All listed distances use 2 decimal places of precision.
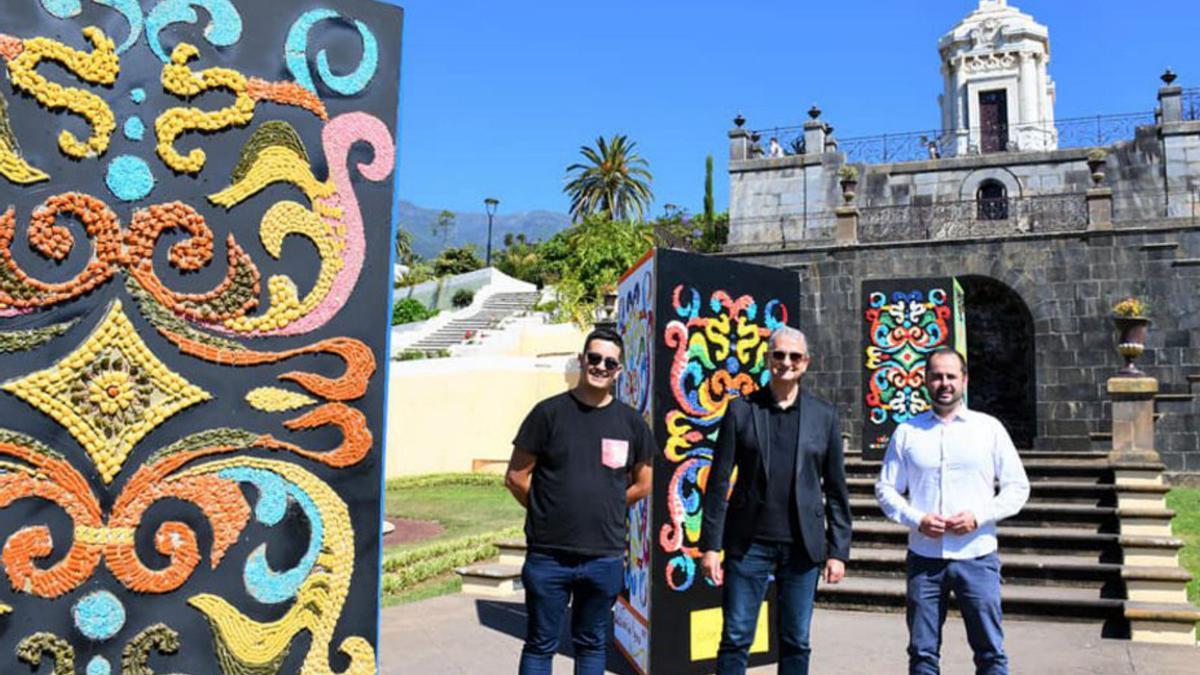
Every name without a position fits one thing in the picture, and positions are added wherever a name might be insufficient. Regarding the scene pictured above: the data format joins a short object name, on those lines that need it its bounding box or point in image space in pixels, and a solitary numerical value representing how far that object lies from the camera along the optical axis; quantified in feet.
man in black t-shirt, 11.19
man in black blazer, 11.95
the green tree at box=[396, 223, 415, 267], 164.96
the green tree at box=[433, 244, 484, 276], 146.30
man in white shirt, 11.94
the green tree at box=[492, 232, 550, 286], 134.84
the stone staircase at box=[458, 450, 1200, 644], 20.49
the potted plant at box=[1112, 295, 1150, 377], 28.22
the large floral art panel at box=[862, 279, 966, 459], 31.81
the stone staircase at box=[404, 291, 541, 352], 93.04
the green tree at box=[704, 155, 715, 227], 115.45
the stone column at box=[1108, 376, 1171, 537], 24.43
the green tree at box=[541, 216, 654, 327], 86.07
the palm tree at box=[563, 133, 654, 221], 139.85
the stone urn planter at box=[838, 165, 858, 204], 57.52
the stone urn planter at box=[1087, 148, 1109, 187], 52.29
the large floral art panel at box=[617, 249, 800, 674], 16.49
